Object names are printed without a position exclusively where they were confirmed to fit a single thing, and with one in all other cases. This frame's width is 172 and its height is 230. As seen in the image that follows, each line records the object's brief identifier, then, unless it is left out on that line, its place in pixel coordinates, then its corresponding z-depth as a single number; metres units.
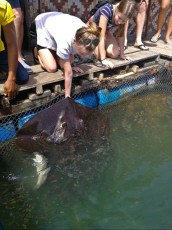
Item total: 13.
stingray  2.41
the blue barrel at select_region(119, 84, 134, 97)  3.54
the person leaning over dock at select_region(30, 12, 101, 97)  2.55
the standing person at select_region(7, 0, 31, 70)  2.90
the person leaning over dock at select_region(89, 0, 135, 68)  3.13
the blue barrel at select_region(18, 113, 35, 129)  2.69
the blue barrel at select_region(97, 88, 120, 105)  3.34
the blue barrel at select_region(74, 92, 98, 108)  3.19
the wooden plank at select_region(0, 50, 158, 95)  2.81
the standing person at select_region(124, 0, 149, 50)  3.97
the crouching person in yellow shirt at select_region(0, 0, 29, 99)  2.25
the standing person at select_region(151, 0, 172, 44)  4.27
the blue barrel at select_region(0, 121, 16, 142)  2.59
